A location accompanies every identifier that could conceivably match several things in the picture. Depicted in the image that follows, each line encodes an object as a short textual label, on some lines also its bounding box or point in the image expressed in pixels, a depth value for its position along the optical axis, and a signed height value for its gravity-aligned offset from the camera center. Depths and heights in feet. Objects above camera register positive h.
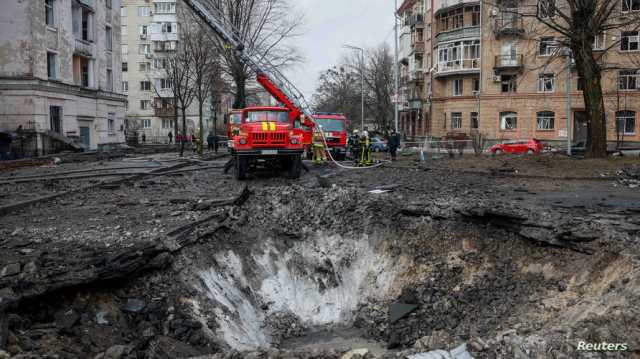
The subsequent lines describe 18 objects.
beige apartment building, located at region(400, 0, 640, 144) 132.16 +15.34
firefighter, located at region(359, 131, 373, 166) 71.88 -1.08
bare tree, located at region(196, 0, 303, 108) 119.96 +29.09
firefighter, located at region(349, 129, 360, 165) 80.63 -0.67
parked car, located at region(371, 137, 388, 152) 127.03 -1.41
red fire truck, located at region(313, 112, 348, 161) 86.28 +1.43
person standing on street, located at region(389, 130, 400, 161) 83.20 -0.60
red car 106.73 -1.46
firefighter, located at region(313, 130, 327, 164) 77.56 -1.30
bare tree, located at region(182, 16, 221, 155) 115.55 +20.08
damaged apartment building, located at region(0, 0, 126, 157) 91.35 +12.91
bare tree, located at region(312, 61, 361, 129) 233.96 +23.46
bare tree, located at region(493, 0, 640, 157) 60.75 +11.00
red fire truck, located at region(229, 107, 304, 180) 51.75 +0.16
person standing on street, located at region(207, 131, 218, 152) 123.41 +0.16
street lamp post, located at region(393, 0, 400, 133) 121.47 +24.03
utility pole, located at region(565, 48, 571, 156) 77.97 +9.20
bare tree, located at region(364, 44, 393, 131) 204.95 +23.86
